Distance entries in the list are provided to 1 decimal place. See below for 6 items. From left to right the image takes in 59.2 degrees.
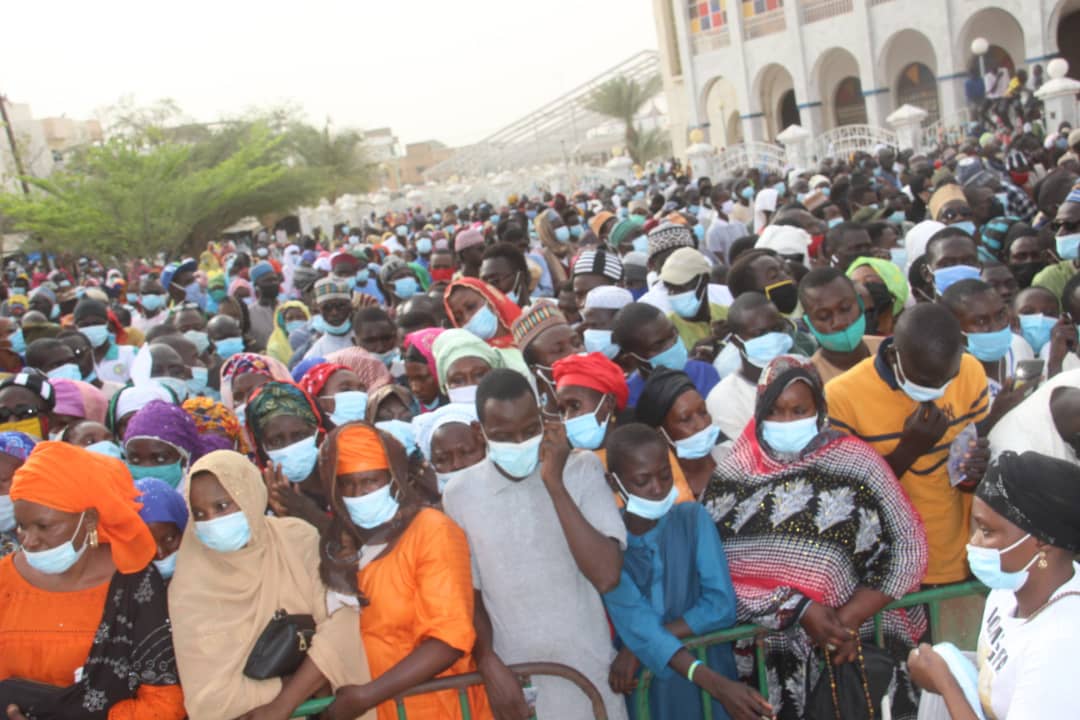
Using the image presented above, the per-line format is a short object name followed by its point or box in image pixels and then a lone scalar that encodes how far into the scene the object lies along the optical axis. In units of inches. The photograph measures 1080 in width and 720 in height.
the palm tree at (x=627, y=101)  1658.5
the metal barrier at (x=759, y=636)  114.3
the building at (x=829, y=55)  1103.6
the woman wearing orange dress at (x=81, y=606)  114.9
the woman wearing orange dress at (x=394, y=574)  111.4
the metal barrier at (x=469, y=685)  112.3
